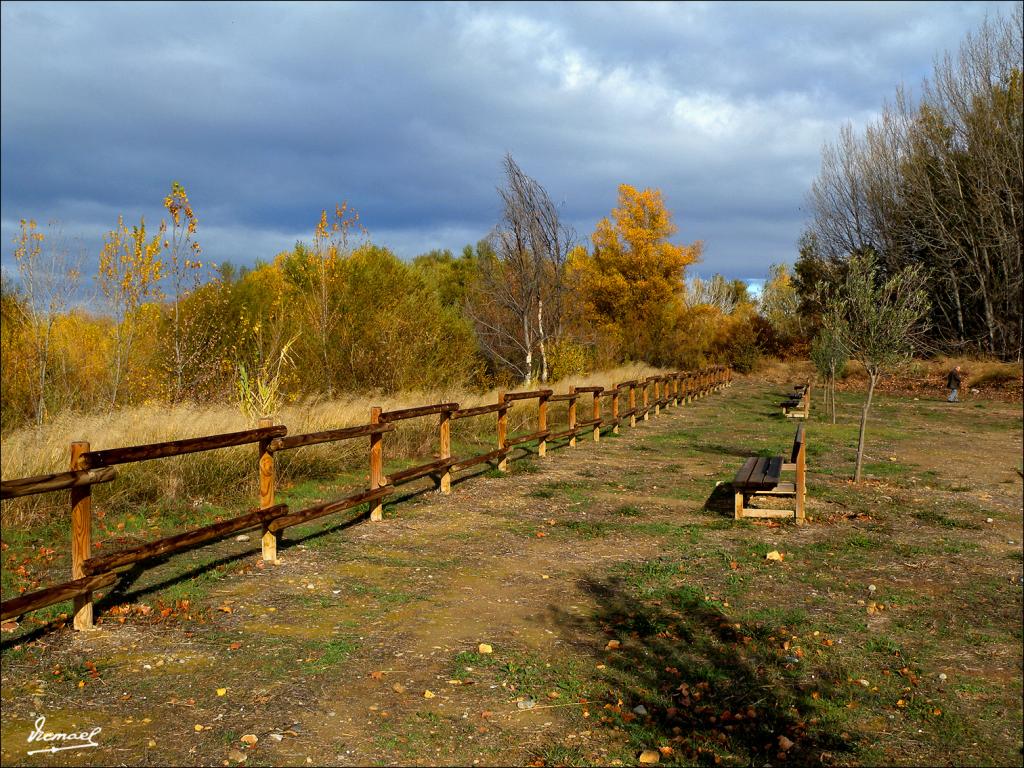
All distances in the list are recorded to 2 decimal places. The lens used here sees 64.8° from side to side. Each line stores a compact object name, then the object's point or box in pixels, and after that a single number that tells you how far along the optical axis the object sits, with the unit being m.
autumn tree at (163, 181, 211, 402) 14.04
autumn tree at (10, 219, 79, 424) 12.17
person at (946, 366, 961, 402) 30.70
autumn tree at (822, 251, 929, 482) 13.68
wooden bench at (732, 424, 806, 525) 9.23
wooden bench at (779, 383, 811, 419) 23.64
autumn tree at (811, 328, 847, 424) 23.92
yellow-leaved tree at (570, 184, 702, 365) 45.56
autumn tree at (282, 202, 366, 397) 17.44
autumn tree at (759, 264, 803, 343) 53.79
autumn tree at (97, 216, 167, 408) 13.25
